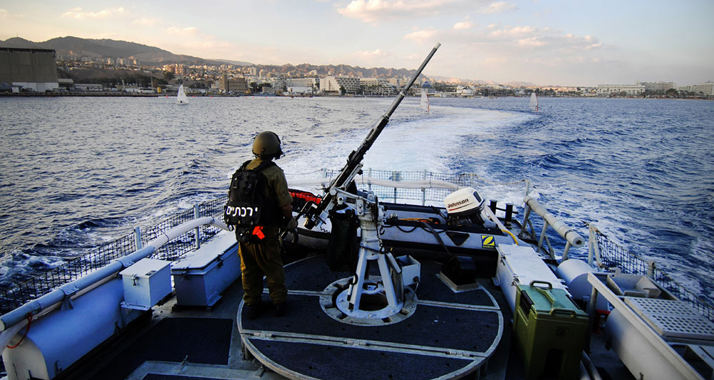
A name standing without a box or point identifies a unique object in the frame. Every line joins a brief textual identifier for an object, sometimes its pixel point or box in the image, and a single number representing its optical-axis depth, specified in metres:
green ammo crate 3.31
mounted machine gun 4.08
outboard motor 5.93
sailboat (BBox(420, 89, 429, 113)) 49.97
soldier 3.79
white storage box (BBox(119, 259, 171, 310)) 3.96
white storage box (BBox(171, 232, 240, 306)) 4.55
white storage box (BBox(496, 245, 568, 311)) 4.10
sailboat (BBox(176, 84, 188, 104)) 85.92
